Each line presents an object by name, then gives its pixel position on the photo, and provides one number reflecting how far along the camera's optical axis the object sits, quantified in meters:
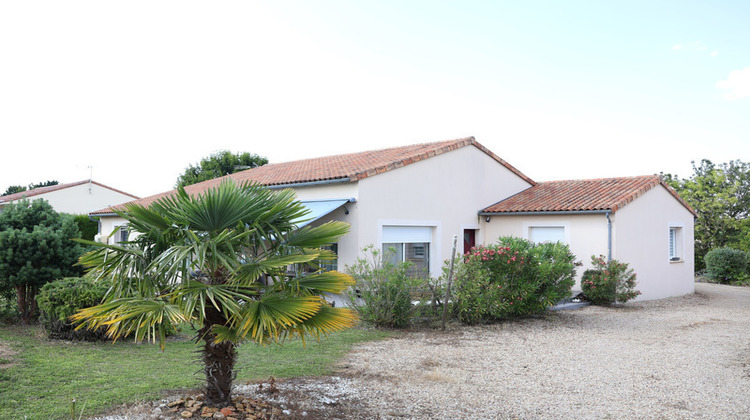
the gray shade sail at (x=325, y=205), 15.77
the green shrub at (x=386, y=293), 12.91
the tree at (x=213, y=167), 45.27
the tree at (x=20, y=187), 64.44
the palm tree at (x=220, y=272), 5.36
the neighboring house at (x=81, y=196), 41.28
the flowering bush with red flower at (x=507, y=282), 13.58
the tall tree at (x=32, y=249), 11.84
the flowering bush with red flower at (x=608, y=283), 17.66
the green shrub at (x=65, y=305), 10.53
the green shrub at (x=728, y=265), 28.70
